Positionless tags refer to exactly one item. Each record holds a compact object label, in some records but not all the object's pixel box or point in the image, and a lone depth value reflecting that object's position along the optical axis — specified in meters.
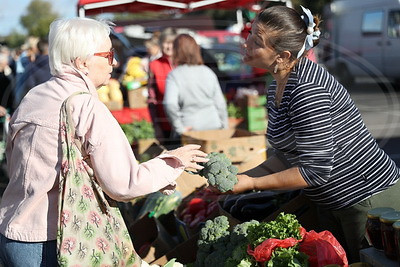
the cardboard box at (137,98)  7.61
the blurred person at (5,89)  8.41
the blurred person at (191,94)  5.40
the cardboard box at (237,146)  4.24
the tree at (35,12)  53.41
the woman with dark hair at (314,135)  2.52
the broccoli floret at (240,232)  2.77
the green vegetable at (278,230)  2.40
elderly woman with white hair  2.12
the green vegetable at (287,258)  2.23
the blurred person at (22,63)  8.06
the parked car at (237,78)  9.88
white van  14.89
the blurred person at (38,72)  7.08
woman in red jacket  6.02
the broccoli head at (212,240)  2.89
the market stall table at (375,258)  2.22
